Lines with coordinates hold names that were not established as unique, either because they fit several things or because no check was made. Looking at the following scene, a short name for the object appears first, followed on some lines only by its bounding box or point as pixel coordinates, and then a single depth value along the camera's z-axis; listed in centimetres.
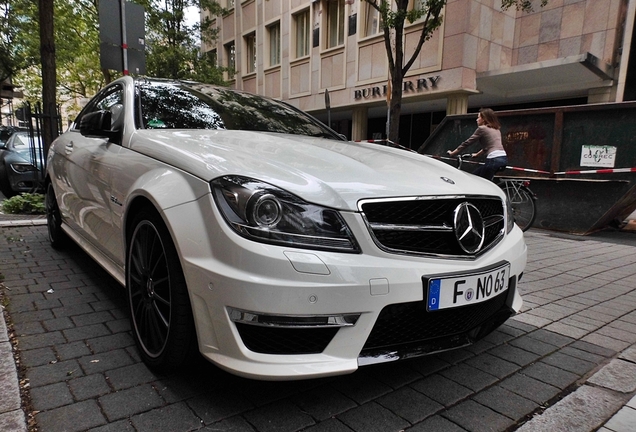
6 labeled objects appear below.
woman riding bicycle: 647
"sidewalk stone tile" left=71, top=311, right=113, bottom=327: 275
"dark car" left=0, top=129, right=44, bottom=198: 805
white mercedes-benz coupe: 164
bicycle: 681
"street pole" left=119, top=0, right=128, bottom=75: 628
